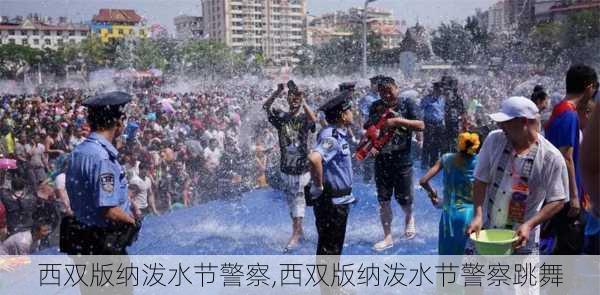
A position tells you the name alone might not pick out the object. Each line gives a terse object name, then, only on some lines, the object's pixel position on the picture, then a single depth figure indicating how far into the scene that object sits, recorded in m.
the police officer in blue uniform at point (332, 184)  4.34
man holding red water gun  5.59
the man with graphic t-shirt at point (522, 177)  3.25
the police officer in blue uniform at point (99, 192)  3.37
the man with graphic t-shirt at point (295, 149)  5.87
